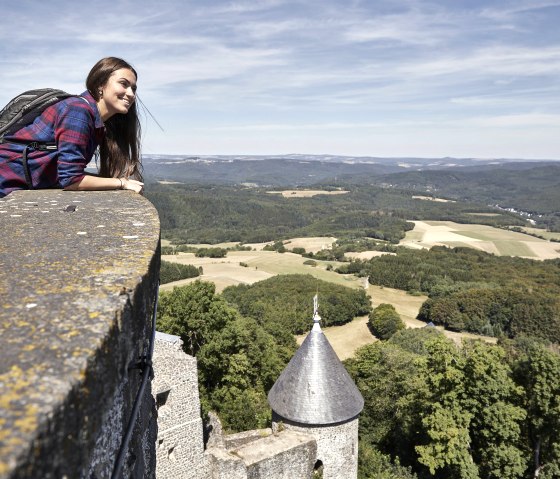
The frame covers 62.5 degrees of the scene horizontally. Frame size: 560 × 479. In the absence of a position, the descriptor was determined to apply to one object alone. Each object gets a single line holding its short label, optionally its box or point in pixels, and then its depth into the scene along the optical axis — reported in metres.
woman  3.57
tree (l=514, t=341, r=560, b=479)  19.09
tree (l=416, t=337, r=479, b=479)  19.14
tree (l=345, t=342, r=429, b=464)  24.45
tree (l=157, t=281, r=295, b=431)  24.44
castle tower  13.86
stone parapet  1.04
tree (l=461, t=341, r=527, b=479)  19.00
